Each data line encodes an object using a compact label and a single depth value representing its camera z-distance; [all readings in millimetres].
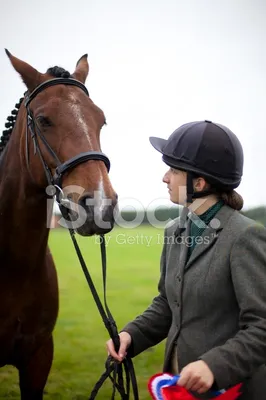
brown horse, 2275
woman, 1540
